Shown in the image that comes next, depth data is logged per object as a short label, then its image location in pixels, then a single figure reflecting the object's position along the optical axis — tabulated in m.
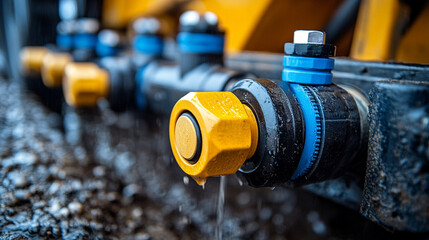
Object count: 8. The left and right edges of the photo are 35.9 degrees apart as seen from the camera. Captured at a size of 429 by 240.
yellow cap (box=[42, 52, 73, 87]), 0.73
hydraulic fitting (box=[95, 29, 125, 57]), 0.87
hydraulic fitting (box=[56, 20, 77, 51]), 0.90
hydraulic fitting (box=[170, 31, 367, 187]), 0.33
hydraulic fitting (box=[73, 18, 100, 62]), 0.86
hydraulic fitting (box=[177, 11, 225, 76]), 0.47
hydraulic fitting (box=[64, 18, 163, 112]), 0.53
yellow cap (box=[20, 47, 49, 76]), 0.94
